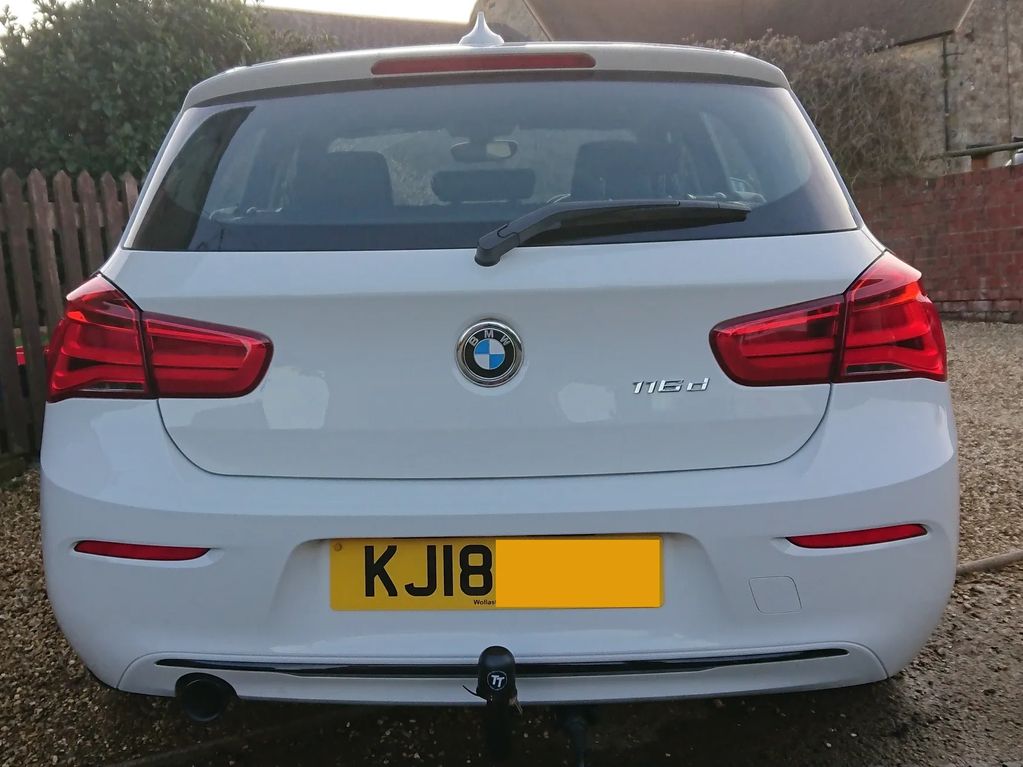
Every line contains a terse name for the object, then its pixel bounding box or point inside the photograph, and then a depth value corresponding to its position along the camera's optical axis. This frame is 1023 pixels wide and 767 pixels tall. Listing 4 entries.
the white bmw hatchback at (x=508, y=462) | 1.70
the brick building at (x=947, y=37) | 23.12
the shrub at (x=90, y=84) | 8.45
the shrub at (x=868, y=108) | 16.80
